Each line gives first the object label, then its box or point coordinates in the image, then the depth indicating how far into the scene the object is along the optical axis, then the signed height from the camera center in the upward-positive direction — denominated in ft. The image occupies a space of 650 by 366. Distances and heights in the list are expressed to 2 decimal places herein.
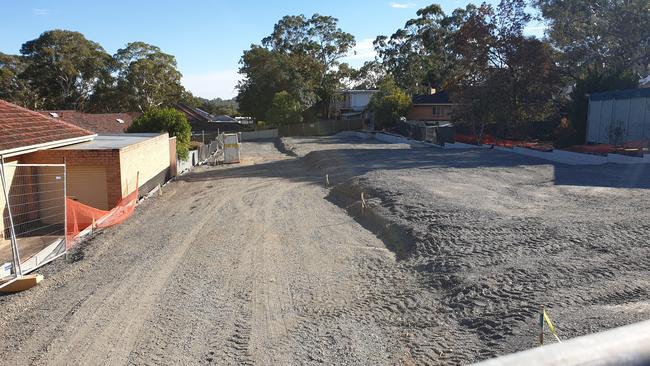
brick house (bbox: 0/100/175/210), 54.39 -5.52
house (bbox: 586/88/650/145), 94.58 -0.99
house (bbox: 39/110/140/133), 147.64 -4.27
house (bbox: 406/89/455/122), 218.59 -0.08
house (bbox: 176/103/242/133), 237.25 -7.34
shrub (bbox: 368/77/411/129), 216.13 +0.10
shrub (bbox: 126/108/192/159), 116.78 -3.69
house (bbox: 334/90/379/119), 276.16 +1.86
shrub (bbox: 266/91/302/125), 247.29 -1.72
